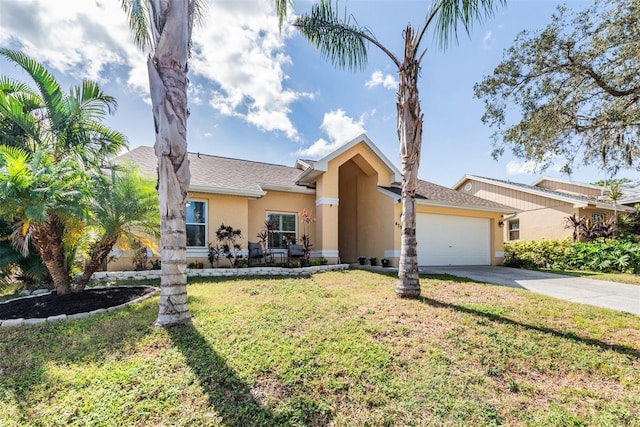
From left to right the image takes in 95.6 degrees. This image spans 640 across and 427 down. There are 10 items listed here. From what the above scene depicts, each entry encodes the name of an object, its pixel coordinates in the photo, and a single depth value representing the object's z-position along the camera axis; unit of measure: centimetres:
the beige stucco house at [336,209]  1251
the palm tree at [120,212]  694
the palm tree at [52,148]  589
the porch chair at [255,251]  1249
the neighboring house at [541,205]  1842
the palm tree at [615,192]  1831
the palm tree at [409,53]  728
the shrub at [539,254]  1577
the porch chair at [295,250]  1314
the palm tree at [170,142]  532
